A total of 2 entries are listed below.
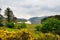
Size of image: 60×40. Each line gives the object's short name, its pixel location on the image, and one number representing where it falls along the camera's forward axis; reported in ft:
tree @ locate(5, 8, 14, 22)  107.17
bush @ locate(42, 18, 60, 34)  58.15
